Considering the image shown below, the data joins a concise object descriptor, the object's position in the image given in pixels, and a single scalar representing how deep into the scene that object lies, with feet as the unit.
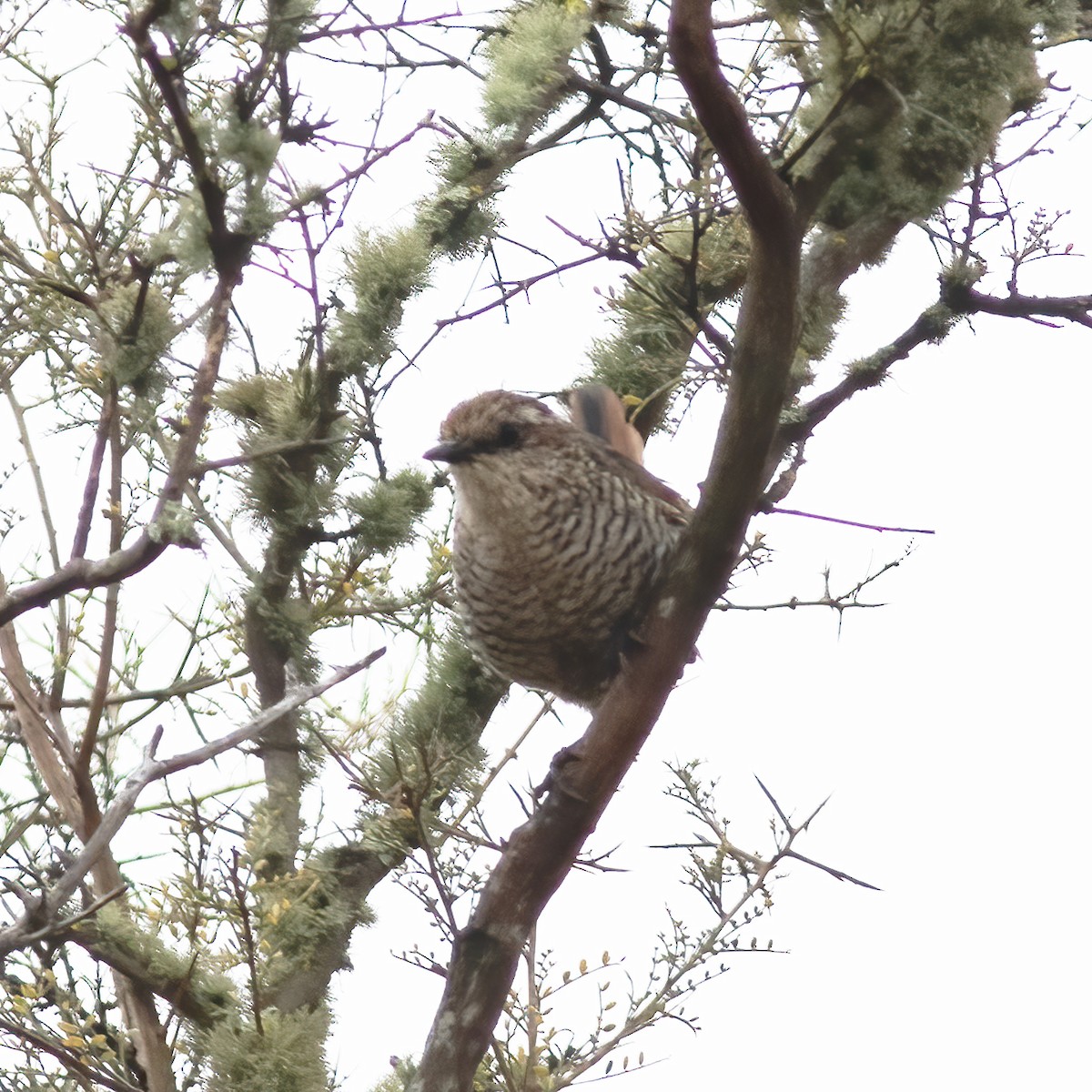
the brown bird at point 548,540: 22.63
